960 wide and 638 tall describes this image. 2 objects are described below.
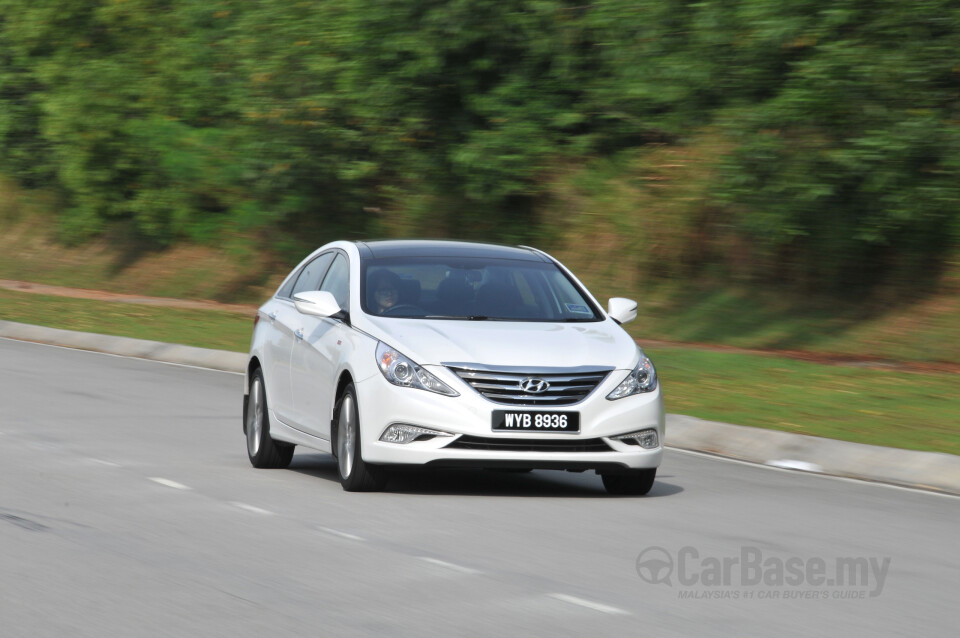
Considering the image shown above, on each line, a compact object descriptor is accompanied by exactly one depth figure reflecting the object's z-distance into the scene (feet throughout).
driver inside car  69.05
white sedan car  62.75
